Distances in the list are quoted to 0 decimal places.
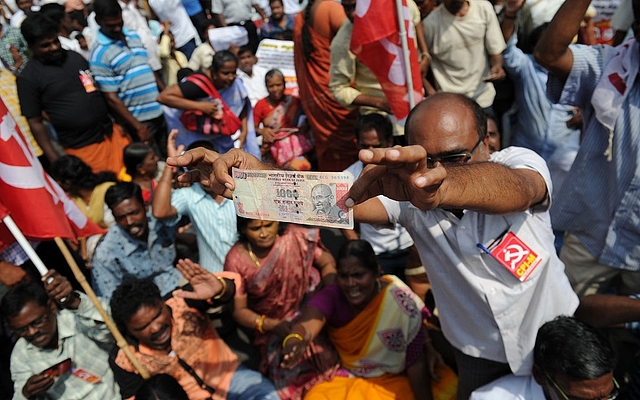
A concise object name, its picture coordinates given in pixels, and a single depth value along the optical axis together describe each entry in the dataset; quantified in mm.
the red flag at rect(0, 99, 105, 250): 2422
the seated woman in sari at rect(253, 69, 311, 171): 4492
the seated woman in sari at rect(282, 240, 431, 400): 2414
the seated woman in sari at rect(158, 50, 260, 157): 3922
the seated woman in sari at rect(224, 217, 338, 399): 2639
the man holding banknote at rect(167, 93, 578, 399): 1305
